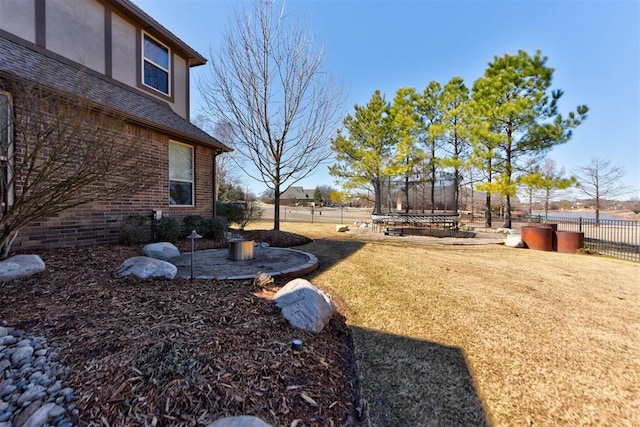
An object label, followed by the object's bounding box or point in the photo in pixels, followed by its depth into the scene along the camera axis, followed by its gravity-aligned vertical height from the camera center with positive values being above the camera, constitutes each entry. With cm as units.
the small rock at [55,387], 159 -105
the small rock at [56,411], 144 -108
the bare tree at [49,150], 325 +82
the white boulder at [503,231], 1252 -92
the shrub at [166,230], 611 -43
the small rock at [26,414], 144 -110
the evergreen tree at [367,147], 1647 +397
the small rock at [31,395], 154 -107
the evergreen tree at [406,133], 1591 +476
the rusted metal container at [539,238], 872 -86
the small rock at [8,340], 196 -94
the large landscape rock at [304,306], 261 -98
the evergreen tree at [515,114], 1281 +474
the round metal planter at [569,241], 845 -93
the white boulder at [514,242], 911 -103
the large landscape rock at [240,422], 139 -109
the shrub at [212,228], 702 -44
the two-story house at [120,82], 480 +287
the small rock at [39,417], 141 -109
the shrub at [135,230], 551 -40
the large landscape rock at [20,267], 300 -65
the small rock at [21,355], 181 -98
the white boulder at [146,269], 346 -76
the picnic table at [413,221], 1193 -44
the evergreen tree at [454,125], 1538 +497
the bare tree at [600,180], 1922 +226
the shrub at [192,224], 696 -33
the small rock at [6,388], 159 -106
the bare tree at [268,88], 827 +398
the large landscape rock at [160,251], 484 -73
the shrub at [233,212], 1051 -3
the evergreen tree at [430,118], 1634 +575
